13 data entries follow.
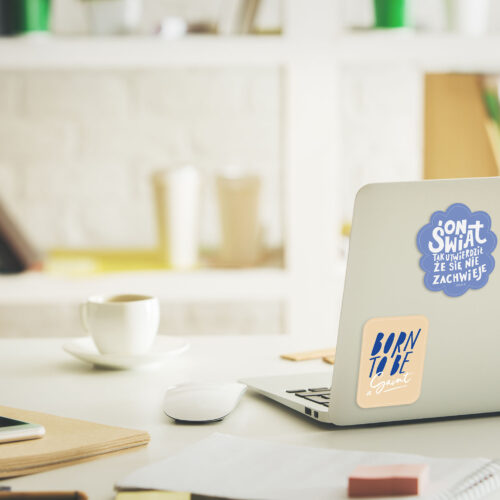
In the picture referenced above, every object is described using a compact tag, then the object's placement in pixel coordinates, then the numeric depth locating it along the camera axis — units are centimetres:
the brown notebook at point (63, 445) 140
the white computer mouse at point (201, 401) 153
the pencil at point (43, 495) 130
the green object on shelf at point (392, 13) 259
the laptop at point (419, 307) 148
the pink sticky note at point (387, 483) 132
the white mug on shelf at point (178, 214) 258
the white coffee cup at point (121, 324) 174
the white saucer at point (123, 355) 173
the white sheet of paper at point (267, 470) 133
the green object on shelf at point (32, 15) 253
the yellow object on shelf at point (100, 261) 261
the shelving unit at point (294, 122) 250
